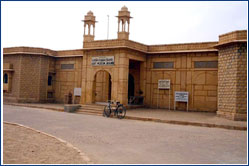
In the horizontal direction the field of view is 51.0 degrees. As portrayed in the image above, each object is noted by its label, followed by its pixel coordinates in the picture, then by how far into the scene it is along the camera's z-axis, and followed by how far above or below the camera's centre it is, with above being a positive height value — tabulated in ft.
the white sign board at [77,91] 72.69 -0.86
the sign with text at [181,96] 60.18 -1.41
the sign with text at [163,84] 63.10 +1.39
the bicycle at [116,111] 50.06 -4.29
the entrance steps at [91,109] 56.10 -4.60
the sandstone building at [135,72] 46.29 +4.21
